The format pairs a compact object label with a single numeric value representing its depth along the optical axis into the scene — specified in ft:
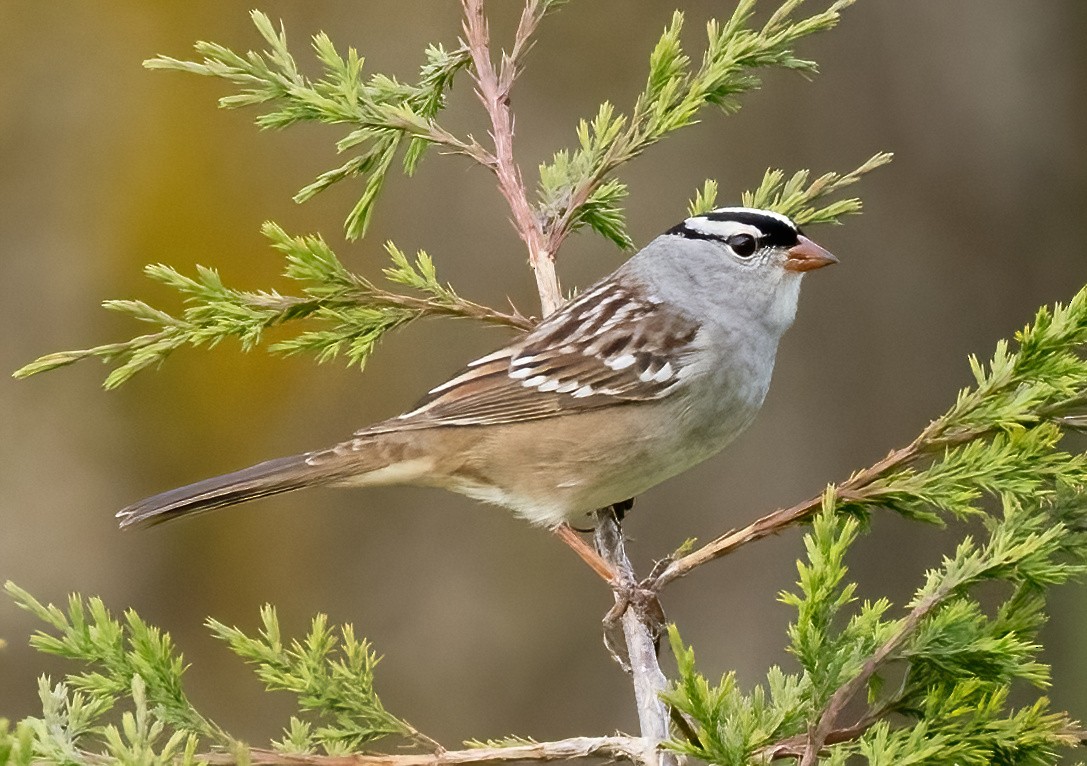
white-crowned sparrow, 16.26
